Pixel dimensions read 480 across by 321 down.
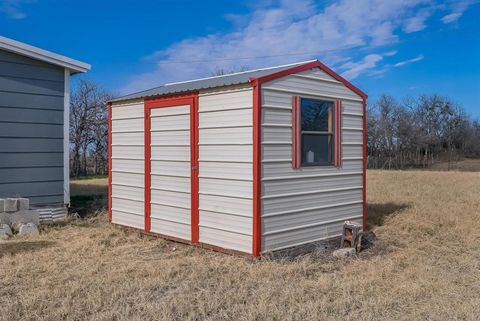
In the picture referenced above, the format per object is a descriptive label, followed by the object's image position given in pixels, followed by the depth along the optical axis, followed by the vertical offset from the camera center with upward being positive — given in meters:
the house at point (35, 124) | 7.16 +0.53
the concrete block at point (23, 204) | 6.94 -0.79
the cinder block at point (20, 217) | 6.79 -0.99
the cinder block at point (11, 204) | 6.82 -0.79
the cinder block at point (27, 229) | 6.60 -1.15
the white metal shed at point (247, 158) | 5.35 -0.04
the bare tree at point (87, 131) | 22.11 +1.24
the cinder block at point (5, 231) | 6.43 -1.15
